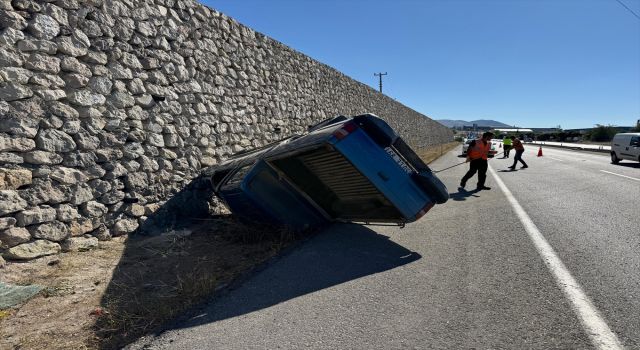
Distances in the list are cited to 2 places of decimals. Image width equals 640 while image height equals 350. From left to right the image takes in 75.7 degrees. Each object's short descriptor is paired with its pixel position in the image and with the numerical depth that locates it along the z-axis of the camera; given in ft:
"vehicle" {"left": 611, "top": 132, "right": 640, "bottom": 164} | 66.85
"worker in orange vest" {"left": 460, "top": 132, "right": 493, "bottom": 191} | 37.91
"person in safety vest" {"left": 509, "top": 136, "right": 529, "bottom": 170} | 61.52
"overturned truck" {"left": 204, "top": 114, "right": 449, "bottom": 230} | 17.43
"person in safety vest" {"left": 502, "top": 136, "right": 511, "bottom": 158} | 85.87
